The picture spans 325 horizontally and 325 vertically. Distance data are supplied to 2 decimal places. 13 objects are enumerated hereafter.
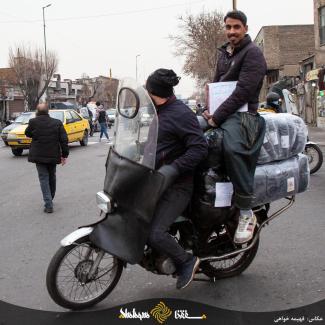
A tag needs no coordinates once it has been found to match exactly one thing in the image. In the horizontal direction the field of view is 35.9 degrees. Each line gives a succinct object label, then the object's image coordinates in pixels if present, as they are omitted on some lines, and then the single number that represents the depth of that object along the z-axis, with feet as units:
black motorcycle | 11.65
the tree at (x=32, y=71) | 191.11
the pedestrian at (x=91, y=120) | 89.81
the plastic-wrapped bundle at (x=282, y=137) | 13.41
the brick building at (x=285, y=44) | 176.35
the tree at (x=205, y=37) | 167.12
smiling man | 12.59
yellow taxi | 55.16
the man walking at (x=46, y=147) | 25.04
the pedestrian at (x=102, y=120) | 74.21
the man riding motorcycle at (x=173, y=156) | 11.97
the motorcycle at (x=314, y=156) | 32.63
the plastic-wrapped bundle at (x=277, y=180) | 13.32
